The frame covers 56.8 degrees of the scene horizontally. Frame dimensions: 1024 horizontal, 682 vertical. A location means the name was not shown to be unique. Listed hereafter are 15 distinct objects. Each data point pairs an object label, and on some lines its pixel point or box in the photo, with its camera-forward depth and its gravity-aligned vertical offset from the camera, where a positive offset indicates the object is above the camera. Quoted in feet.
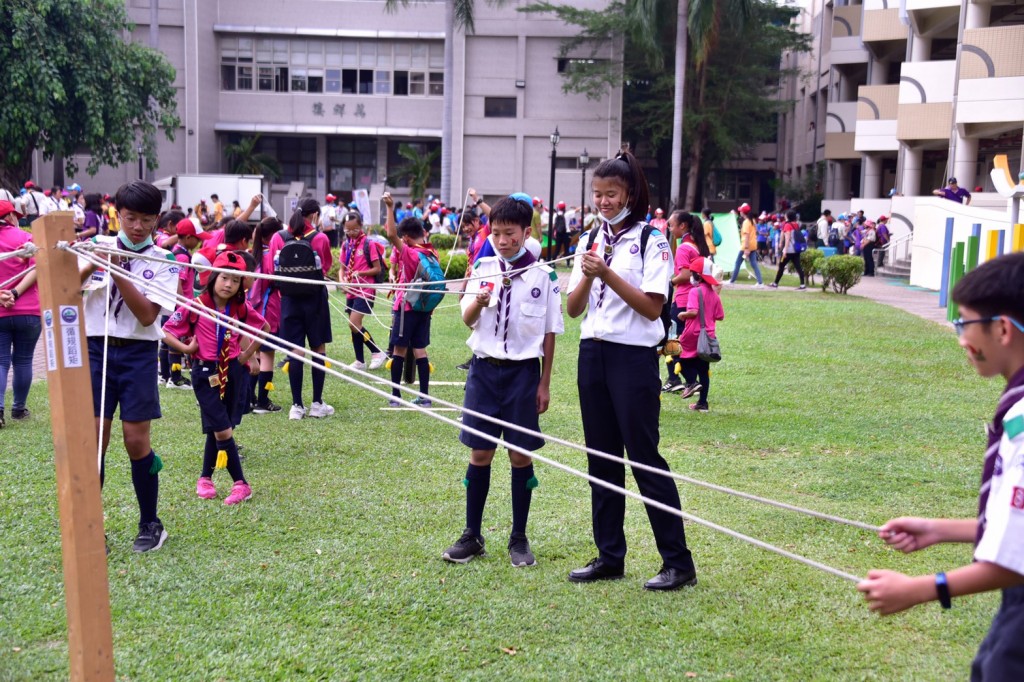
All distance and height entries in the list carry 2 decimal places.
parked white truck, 113.19 +3.09
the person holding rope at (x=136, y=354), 15.24 -2.37
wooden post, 9.71 -2.52
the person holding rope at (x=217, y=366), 18.90 -3.08
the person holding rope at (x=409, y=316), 29.27 -2.98
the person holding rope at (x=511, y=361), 15.65 -2.31
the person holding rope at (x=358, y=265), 33.73 -1.69
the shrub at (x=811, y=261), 71.56 -2.32
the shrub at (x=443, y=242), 81.38 -1.86
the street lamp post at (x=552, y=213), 76.85 +0.86
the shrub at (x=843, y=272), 64.69 -2.78
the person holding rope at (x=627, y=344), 14.12 -1.78
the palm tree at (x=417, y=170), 142.51 +7.46
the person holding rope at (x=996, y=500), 7.06 -2.00
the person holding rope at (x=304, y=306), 27.07 -2.56
